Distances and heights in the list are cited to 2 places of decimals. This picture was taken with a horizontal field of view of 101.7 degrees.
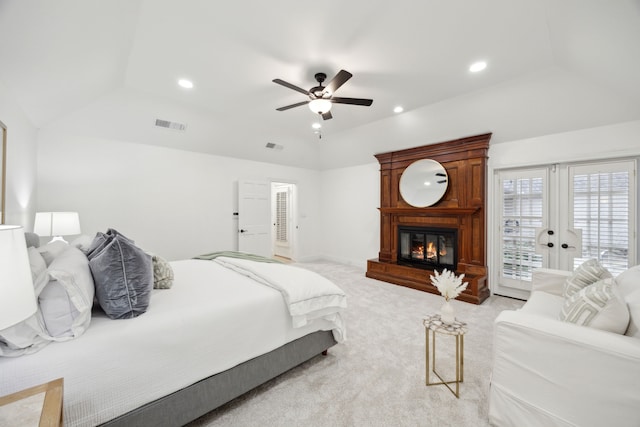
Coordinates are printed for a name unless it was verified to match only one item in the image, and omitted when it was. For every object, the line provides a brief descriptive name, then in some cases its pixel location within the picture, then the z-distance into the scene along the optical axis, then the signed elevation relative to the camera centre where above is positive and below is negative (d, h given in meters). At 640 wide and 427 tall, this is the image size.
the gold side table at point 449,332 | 1.76 -0.79
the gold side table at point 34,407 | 0.77 -0.62
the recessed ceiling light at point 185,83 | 3.15 +1.59
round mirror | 4.52 +0.57
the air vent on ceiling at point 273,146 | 5.38 +1.41
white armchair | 1.24 -0.82
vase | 1.85 -0.72
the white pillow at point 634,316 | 1.35 -0.53
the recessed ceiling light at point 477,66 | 2.76 +1.61
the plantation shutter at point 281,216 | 7.24 -0.08
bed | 1.18 -0.77
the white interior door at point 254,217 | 5.46 -0.09
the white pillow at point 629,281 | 1.71 -0.46
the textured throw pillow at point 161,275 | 1.97 -0.48
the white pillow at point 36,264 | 1.17 -0.25
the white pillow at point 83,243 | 2.03 -0.27
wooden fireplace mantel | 4.05 +0.04
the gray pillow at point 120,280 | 1.46 -0.39
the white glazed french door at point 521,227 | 3.72 -0.17
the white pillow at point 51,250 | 1.67 -0.27
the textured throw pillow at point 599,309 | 1.38 -0.52
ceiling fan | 2.75 +1.27
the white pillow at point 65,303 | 1.24 -0.45
